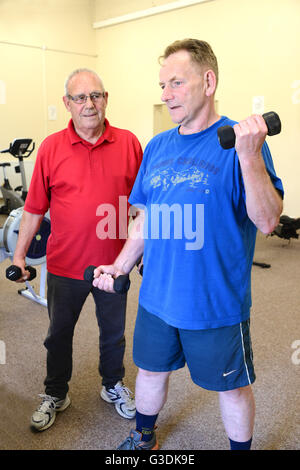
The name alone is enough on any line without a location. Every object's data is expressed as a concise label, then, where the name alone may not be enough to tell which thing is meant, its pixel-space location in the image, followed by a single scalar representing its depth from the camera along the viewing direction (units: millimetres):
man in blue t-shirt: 1275
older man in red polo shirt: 1784
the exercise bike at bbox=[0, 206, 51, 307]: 2938
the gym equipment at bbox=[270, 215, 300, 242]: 5090
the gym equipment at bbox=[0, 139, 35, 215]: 5711
